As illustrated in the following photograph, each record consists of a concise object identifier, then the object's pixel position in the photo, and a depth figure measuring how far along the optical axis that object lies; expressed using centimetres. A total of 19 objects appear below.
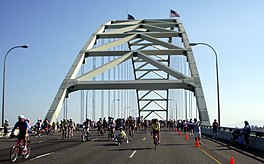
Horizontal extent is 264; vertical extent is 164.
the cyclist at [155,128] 2152
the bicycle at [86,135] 2806
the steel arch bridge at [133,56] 4644
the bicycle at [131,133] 3086
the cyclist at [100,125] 3709
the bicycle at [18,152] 1441
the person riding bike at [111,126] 2764
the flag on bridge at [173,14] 6694
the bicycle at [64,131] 3209
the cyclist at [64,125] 3190
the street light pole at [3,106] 3559
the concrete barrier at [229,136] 2108
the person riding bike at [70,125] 3359
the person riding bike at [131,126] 3074
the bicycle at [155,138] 2063
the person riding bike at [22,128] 1517
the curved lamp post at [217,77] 3647
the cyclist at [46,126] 3975
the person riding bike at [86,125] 2781
